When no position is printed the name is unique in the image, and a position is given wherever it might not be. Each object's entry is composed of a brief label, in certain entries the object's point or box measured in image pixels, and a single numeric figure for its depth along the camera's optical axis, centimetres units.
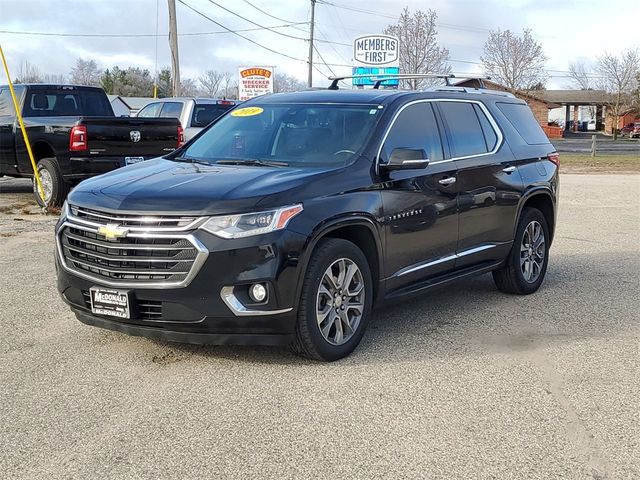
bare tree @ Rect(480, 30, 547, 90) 6225
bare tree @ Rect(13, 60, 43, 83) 6969
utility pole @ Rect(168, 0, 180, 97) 2545
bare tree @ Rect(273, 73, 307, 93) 7484
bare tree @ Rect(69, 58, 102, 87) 8779
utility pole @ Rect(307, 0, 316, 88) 4985
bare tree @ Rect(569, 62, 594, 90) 9081
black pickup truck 1159
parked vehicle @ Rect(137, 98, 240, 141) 1466
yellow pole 1246
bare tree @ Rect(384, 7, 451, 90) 4884
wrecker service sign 3161
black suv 468
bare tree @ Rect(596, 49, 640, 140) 7081
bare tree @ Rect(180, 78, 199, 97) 9506
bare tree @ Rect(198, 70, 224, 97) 9436
